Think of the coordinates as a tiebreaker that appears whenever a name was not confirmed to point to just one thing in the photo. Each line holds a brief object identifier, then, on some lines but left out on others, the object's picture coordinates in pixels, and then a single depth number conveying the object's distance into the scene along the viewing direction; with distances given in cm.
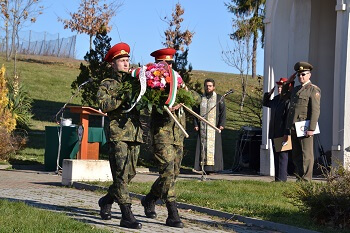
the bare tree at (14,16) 4151
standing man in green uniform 1288
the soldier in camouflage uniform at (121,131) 923
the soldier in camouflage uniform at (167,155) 938
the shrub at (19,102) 2381
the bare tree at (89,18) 5362
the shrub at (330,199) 933
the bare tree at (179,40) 2141
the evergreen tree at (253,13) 3738
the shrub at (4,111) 2086
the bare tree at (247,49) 3503
